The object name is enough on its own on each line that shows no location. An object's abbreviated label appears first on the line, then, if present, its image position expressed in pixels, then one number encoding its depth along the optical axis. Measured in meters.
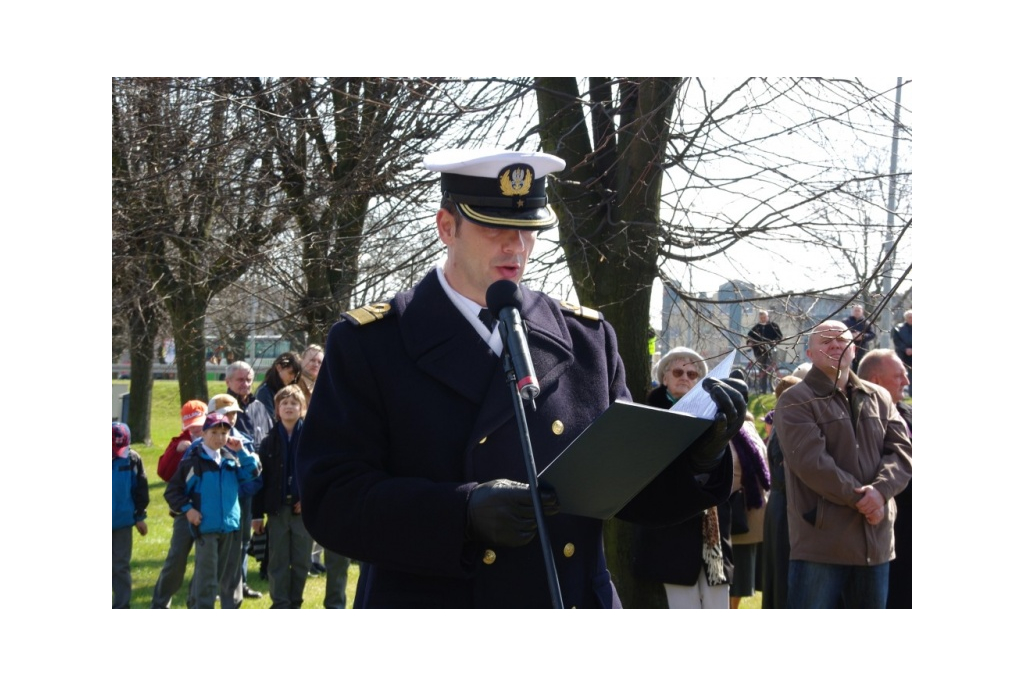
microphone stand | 2.39
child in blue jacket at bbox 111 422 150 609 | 7.82
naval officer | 2.82
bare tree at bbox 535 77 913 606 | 5.43
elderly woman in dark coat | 5.97
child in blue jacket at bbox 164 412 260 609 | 7.54
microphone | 2.42
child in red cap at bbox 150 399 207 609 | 7.62
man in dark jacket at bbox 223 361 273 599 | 8.36
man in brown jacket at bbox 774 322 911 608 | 5.76
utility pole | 5.16
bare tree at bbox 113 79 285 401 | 6.45
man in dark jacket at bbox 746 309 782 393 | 5.34
